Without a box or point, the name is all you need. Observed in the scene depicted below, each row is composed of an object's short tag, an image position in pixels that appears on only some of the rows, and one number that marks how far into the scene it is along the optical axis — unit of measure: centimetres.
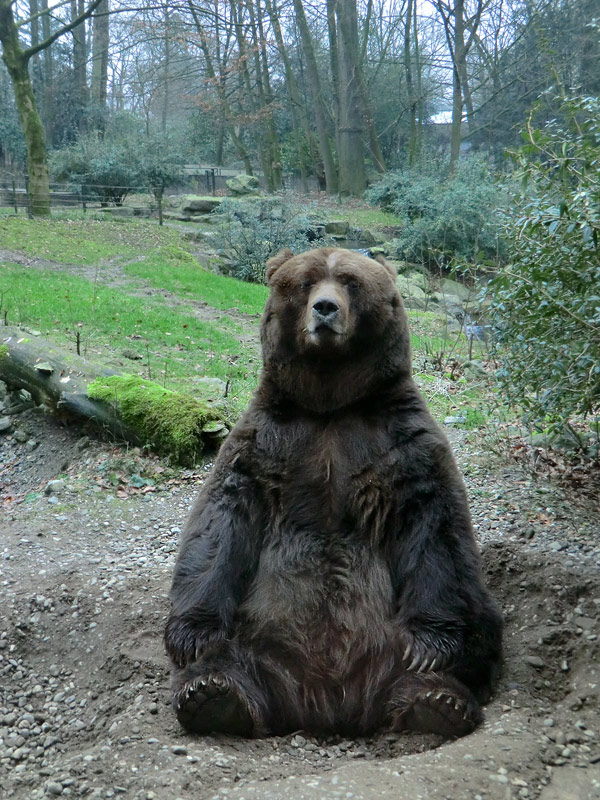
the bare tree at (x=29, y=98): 2338
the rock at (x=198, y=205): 2998
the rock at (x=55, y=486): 754
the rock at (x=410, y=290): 1757
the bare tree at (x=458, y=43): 2738
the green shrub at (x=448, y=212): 2134
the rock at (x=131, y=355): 1135
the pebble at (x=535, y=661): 440
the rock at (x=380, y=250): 2257
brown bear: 410
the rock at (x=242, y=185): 3309
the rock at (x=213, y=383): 1010
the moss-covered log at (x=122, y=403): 788
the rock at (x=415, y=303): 1755
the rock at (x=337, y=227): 2570
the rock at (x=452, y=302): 1752
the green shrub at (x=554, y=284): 497
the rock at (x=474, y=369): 1094
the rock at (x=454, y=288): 1983
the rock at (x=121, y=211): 2888
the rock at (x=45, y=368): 880
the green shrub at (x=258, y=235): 2088
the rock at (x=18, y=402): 940
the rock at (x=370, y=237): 2547
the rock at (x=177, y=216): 2945
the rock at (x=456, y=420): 872
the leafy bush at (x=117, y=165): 3100
